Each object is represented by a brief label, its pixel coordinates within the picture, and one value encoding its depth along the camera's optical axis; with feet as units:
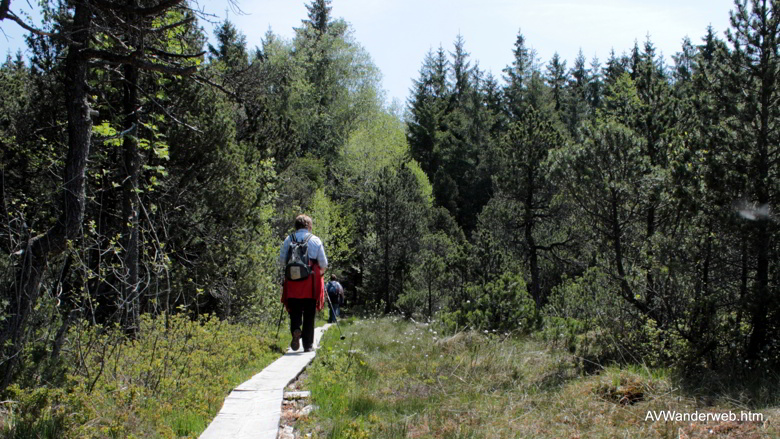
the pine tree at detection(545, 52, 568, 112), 198.56
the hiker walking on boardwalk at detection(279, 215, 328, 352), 22.81
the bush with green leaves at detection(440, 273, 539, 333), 32.81
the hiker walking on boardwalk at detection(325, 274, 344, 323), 57.72
